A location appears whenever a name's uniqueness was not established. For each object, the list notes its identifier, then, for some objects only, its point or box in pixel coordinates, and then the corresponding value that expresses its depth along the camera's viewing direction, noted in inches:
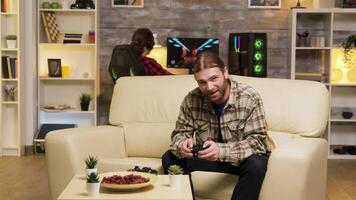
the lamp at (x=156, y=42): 267.5
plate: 101.7
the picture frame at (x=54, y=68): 264.8
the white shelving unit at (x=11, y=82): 249.1
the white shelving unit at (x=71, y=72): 269.4
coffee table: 99.7
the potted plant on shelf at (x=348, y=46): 259.9
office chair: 215.6
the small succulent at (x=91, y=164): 109.3
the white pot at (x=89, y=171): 108.5
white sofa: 117.4
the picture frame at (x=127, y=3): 271.0
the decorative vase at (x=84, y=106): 266.4
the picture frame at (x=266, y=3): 270.1
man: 119.6
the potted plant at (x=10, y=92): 251.8
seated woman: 217.0
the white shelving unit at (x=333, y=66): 265.0
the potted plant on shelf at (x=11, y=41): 248.8
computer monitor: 265.3
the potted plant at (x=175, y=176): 106.6
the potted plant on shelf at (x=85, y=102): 266.1
